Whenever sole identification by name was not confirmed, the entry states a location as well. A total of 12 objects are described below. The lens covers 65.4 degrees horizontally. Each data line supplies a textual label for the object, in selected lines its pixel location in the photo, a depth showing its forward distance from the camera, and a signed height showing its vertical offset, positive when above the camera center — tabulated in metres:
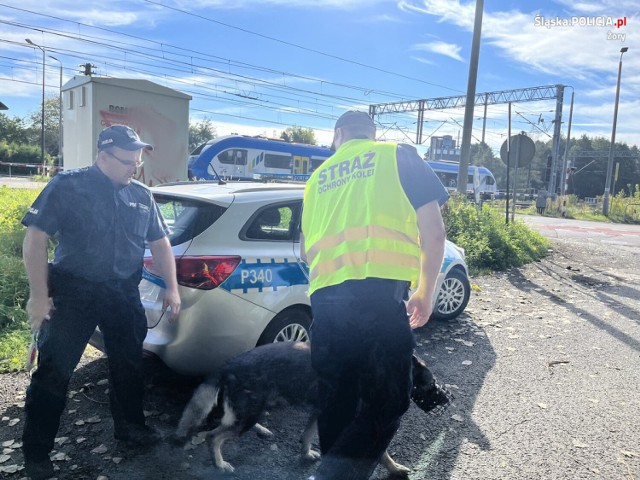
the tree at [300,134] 67.69 +6.48
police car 3.34 -0.70
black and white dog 2.89 -1.24
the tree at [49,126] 56.50 +4.71
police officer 2.62 -0.57
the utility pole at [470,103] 12.08 +2.20
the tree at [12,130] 55.19 +3.88
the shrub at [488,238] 10.05 -1.02
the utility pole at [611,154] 28.14 +2.62
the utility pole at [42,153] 21.91 +1.17
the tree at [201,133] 67.12 +5.81
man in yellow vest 2.03 -0.43
